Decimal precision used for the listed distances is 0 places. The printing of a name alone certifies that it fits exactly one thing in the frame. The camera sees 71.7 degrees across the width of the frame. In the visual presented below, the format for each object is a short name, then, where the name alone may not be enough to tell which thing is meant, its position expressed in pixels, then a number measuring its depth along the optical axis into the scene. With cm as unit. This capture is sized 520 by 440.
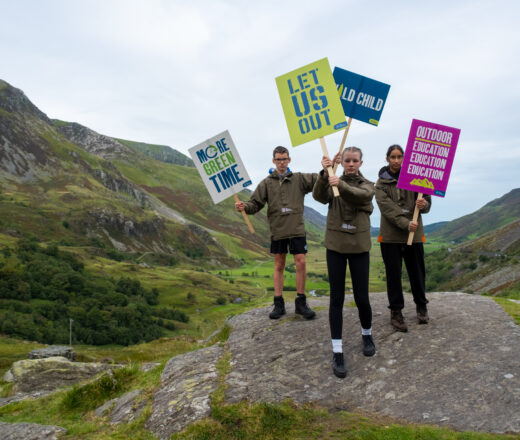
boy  871
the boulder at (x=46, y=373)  1226
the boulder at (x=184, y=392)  605
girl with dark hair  790
